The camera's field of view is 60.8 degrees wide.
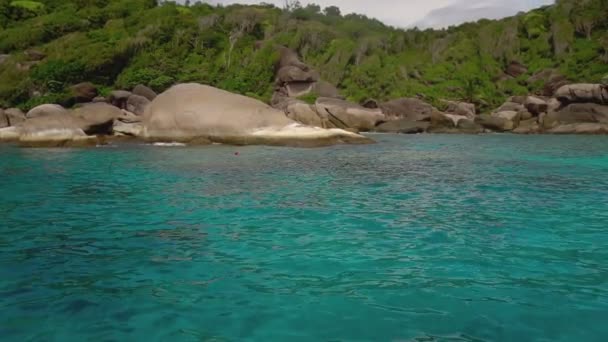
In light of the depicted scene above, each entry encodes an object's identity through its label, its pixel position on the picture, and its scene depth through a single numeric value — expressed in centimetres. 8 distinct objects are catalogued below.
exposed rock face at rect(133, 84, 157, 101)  4323
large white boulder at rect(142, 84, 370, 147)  2300
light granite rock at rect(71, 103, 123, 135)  2533
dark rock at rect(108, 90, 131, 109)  4291
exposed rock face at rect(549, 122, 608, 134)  3439
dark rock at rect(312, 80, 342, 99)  5038
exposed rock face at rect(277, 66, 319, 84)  5156
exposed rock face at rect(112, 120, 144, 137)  2612
